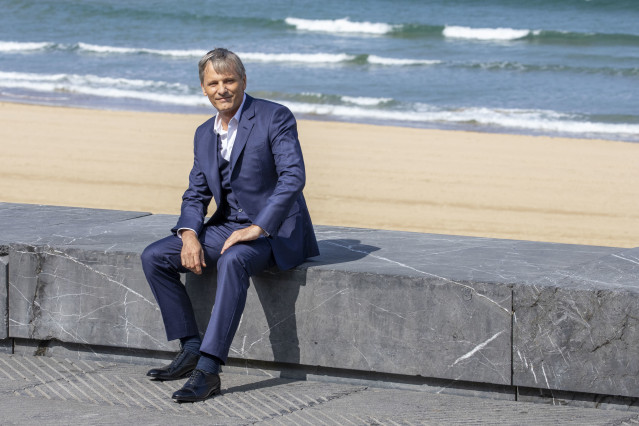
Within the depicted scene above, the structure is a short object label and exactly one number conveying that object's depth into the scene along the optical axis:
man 6.75
